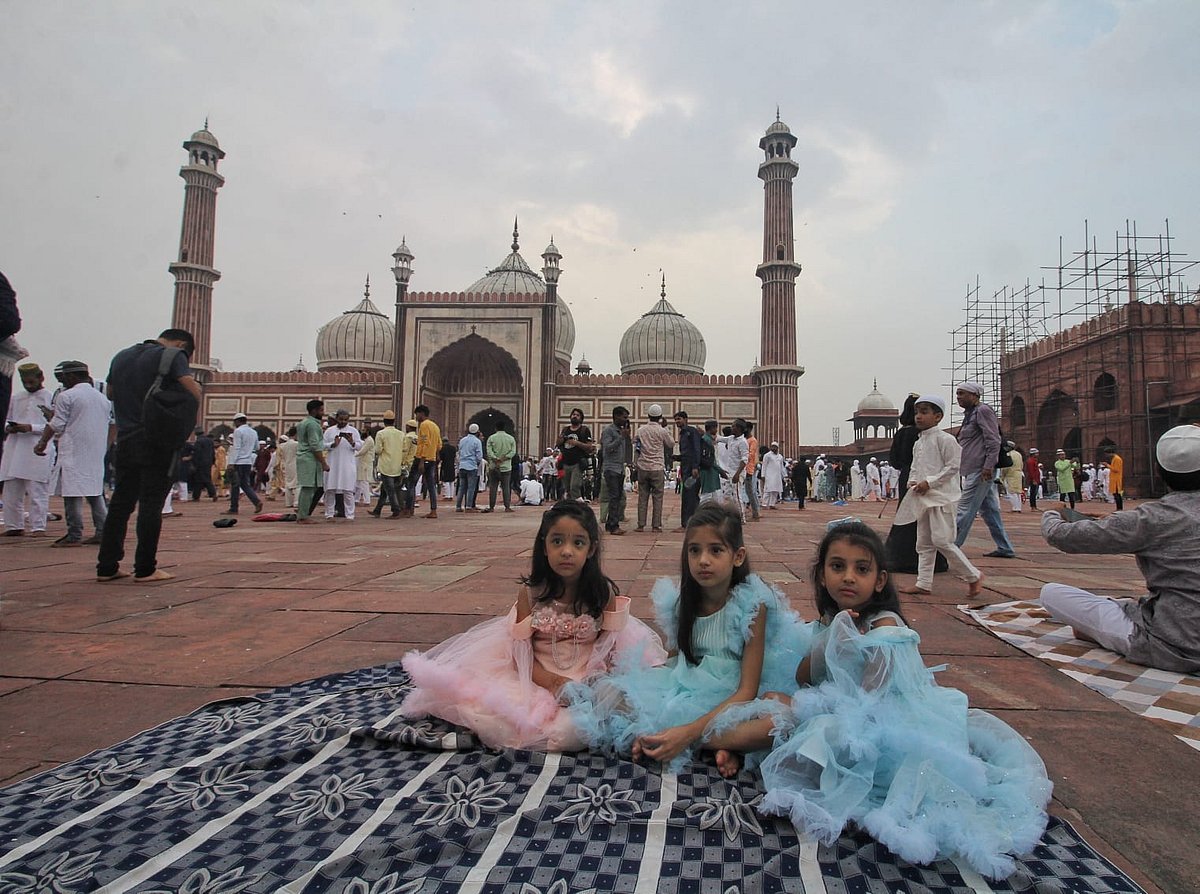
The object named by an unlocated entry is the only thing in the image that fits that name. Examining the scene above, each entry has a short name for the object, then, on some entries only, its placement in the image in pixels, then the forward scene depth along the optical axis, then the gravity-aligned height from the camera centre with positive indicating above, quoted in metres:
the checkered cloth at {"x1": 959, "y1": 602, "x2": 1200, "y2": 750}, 1.83 -0.53
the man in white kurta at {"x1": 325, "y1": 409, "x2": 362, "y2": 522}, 7.72 +0.18
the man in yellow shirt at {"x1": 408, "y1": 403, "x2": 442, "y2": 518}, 8.10 +0.39
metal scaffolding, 17.56 +5.18
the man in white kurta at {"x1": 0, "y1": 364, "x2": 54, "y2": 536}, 5.36 +0.11
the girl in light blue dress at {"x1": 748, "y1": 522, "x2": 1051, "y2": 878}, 1.13 -0.47
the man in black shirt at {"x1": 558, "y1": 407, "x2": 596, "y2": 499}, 7.35 +0.33
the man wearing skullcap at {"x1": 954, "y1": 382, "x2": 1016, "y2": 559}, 4.23 +0.21
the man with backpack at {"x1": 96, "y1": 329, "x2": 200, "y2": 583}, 3.43 +0.14
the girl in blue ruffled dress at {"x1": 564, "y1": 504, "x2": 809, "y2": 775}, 1.51 -0.40
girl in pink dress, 1.65 -0.40
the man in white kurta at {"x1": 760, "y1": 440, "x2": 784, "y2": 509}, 12.06 +0.20
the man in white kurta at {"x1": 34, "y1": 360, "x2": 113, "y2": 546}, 4.90 +0.26
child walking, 3.45 +0.00
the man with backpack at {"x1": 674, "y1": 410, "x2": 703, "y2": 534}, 6.66 +0.21
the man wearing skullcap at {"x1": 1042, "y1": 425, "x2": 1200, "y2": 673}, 2.19 -0.18
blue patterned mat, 1.06 -0.56
